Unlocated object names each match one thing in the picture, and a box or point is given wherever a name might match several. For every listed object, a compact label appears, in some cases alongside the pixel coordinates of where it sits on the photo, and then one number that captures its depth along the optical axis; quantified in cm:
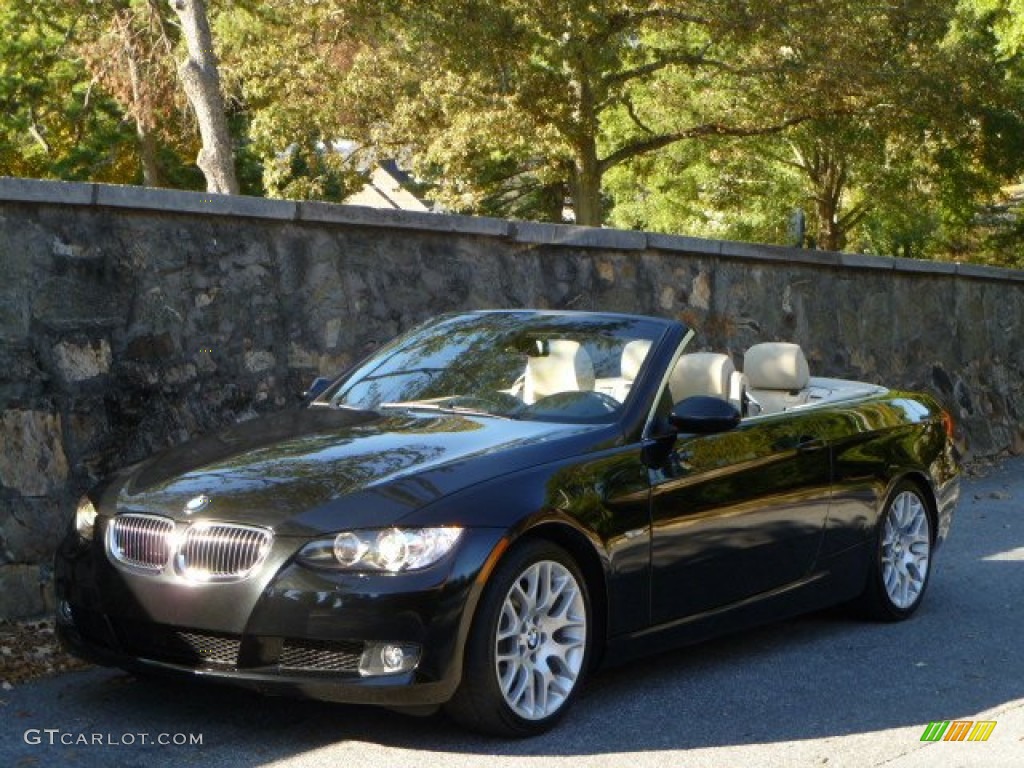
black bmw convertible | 534
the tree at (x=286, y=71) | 2459
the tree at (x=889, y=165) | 2625
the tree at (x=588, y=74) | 2311
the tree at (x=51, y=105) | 3081
